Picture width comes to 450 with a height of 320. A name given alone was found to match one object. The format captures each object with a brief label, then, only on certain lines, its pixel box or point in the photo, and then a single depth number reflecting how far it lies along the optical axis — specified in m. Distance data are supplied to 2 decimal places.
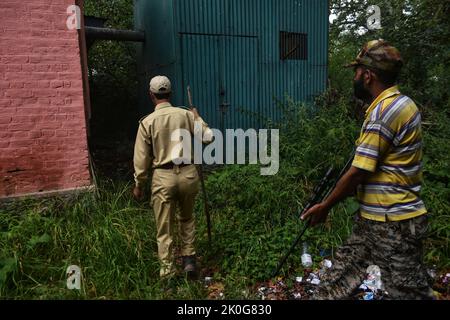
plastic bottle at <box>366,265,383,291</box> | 3.04
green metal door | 6.68
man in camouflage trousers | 1.99
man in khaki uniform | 3.16
